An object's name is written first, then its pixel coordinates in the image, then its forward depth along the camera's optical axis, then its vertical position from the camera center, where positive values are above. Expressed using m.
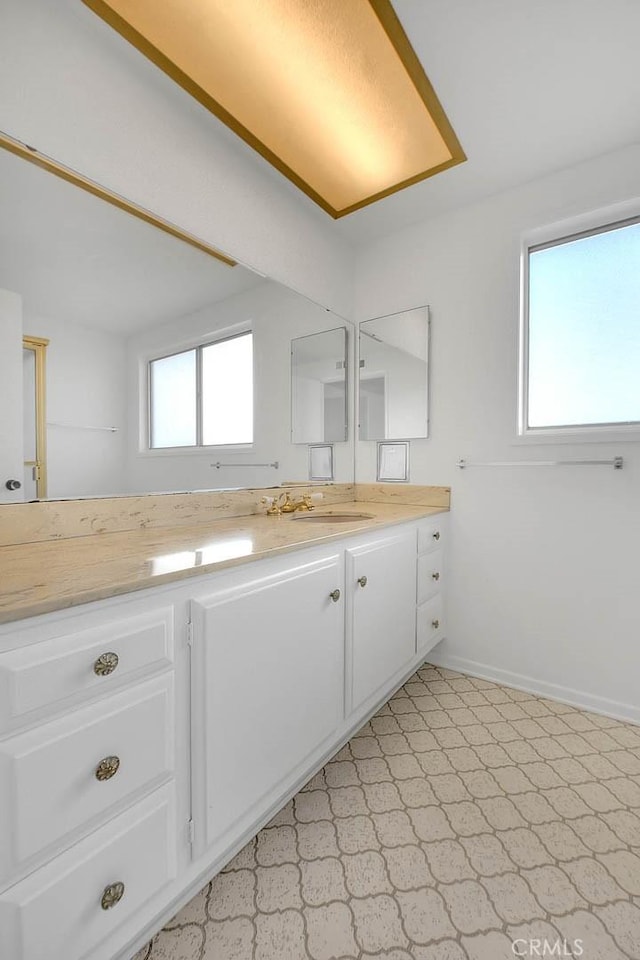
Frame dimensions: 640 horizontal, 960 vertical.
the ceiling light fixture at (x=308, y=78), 1.22 +1.32
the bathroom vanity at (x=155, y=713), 0.67 -0.51
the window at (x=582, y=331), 1.84 +0.65
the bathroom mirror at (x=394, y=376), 2.31 +0.54
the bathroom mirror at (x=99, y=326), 1.15 +0.47
